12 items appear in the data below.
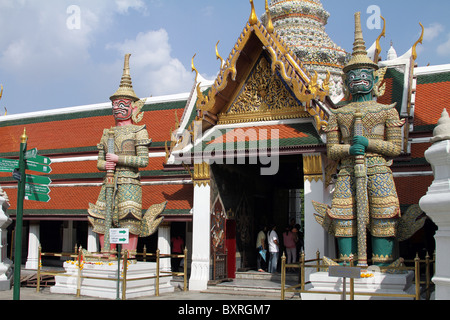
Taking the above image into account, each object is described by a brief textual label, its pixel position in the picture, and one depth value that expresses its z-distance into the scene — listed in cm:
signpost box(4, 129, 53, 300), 674
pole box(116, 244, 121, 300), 937
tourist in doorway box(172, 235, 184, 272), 1545
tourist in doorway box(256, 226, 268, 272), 1293
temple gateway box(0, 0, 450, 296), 1057
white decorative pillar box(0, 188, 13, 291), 1087
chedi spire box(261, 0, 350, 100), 2627
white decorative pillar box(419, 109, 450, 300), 564
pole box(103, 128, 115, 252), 1057
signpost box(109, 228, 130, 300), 935
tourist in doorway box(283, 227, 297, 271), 1280
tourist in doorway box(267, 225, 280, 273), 1252
